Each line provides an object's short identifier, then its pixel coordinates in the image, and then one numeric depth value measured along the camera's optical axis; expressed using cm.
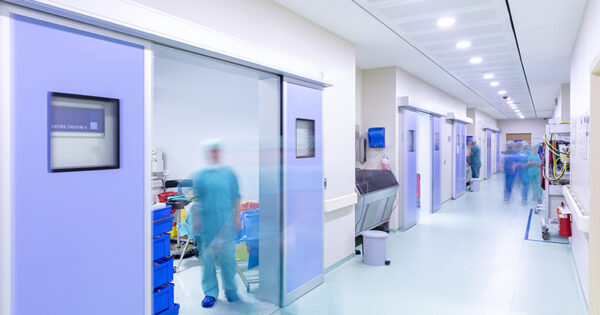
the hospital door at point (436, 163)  701
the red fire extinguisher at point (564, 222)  440
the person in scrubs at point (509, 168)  784
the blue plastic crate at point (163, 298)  231
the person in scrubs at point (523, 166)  732
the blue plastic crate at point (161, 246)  230
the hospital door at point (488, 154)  1367
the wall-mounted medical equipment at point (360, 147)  551
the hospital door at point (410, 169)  557
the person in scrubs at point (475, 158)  1111
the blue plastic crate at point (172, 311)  236
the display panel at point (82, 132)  145
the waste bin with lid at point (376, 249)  397
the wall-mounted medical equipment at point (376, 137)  537
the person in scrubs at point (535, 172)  716
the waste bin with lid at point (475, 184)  1032
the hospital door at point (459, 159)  887
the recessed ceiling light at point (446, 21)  344
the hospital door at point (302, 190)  297
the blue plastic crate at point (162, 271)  232
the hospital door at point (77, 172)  137
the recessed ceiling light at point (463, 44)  421
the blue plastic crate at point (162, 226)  226
